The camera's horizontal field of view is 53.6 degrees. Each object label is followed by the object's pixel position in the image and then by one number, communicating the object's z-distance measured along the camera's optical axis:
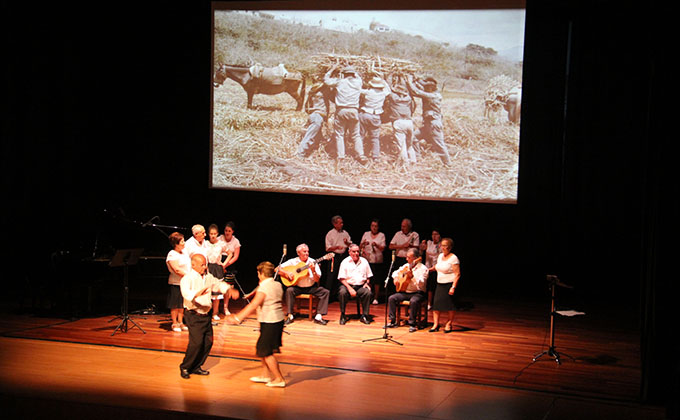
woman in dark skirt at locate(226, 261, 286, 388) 6.38
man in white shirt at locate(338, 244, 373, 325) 9.59
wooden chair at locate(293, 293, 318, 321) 9.64
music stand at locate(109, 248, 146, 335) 8.57
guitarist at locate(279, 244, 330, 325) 9.55
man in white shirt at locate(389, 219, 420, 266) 10.65
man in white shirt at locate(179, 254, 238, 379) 6.63
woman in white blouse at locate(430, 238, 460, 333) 8.98
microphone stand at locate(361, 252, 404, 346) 8.50
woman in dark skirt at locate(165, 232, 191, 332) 8.20
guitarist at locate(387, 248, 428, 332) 9.20
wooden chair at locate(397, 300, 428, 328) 9.38
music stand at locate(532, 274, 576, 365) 7.50
